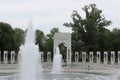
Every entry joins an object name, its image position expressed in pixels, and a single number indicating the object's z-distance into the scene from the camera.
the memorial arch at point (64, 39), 51.66
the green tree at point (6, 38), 60.78
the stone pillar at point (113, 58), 52.60
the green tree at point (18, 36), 69.72
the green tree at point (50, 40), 70.38
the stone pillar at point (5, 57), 51.24
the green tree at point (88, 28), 62.34
